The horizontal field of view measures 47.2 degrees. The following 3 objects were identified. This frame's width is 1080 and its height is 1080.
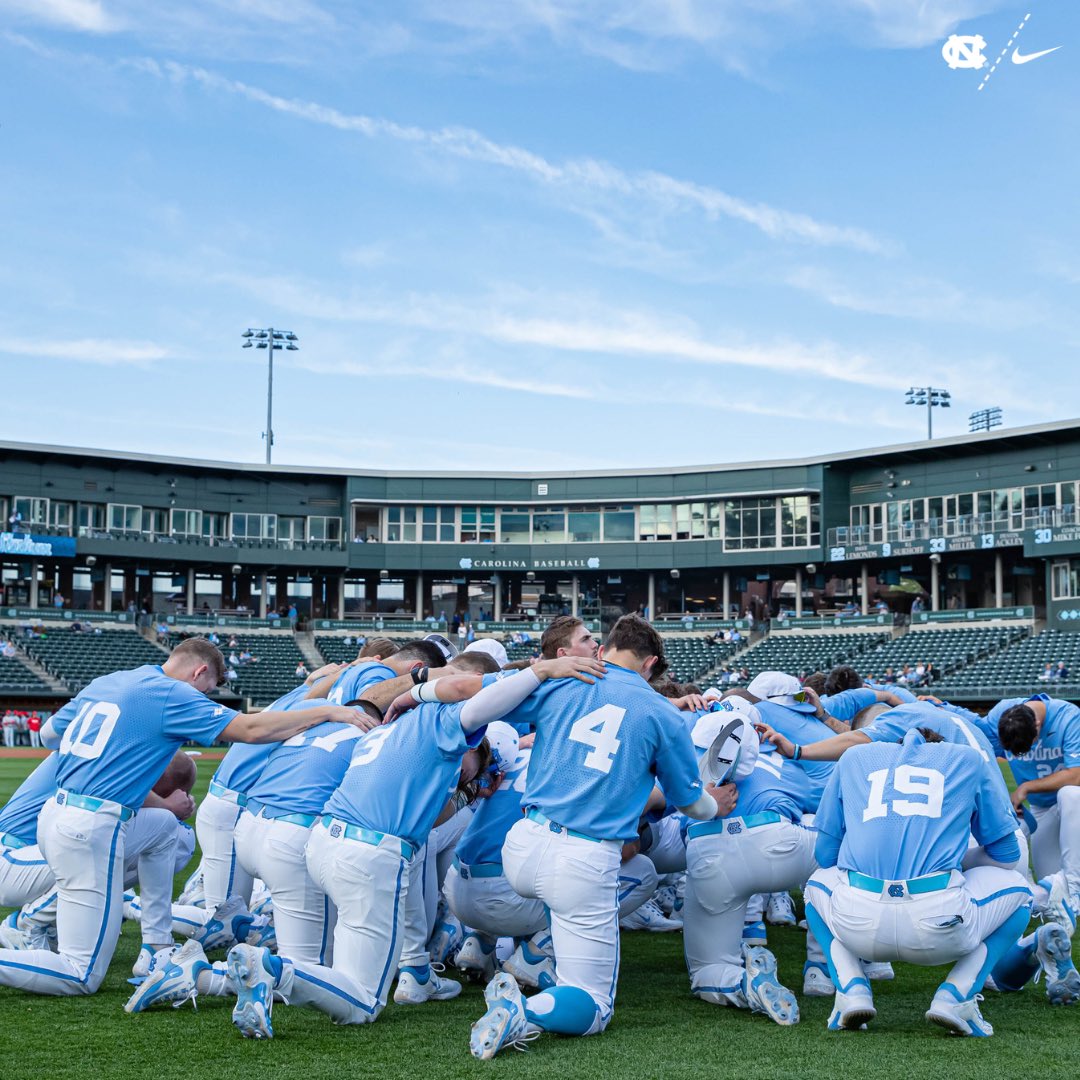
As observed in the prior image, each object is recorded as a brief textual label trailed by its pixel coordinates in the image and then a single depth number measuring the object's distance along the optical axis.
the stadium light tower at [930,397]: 70.88
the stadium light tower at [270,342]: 63.67
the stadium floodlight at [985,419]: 67.81
